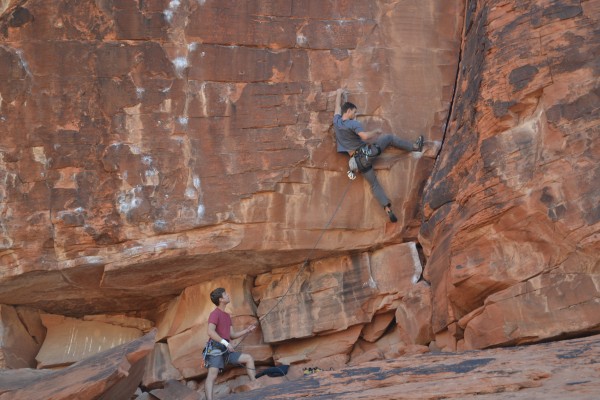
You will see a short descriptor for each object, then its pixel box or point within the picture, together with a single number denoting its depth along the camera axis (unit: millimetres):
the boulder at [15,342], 12922
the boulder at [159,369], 12875
